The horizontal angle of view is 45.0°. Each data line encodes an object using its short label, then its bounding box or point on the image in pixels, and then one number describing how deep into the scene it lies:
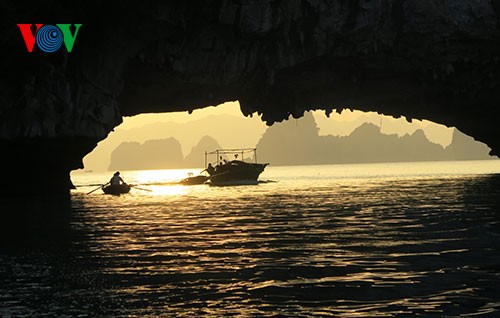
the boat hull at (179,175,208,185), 69.16
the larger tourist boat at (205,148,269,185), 66.44
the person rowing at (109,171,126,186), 49.28
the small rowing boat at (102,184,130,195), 49.25
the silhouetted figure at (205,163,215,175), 68.44
